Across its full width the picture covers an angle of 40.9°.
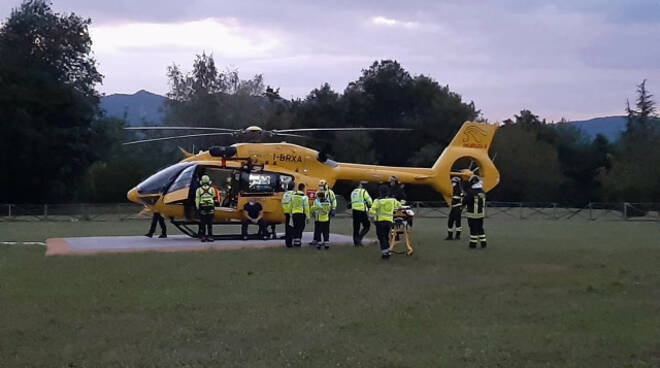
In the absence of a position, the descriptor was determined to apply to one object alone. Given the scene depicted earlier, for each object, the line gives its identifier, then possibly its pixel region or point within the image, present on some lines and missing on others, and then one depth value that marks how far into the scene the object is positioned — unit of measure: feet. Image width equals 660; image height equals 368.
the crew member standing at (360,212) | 74.28
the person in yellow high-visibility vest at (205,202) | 80.12
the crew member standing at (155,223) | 88.73
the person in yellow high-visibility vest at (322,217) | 75.00
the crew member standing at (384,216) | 65.46
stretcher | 70.33
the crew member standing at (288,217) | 76.69
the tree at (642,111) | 257.96
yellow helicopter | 85.05
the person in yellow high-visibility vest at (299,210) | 75.61
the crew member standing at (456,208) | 85.81
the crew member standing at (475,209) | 73.56
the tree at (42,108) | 188.55
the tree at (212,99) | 234.58
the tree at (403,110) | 236.84
